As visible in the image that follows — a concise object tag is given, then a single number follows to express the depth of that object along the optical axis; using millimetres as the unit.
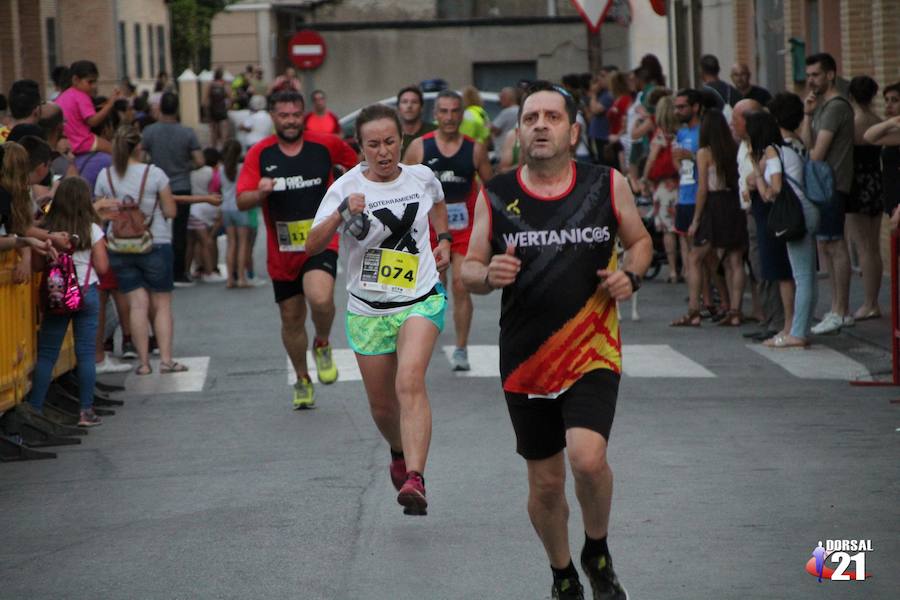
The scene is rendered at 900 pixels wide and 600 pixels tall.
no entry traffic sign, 43719
